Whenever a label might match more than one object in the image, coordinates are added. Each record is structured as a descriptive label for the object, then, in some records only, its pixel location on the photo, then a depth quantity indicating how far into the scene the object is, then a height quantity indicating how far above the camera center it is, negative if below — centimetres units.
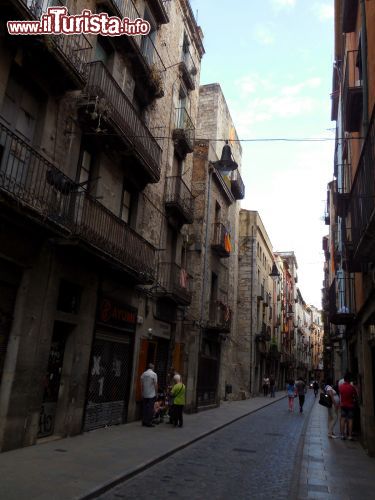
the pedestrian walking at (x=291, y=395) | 2220 -78
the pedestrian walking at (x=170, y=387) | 1278 -51
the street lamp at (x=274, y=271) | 4009 +938
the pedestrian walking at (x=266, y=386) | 3400 -65
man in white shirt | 1209 -65
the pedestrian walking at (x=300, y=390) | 2167 -54
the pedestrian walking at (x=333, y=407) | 1279 -80
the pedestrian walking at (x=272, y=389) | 3379 -84
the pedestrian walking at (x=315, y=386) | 3894 -51
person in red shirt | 1176 -44
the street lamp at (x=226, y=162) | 1478 +689
